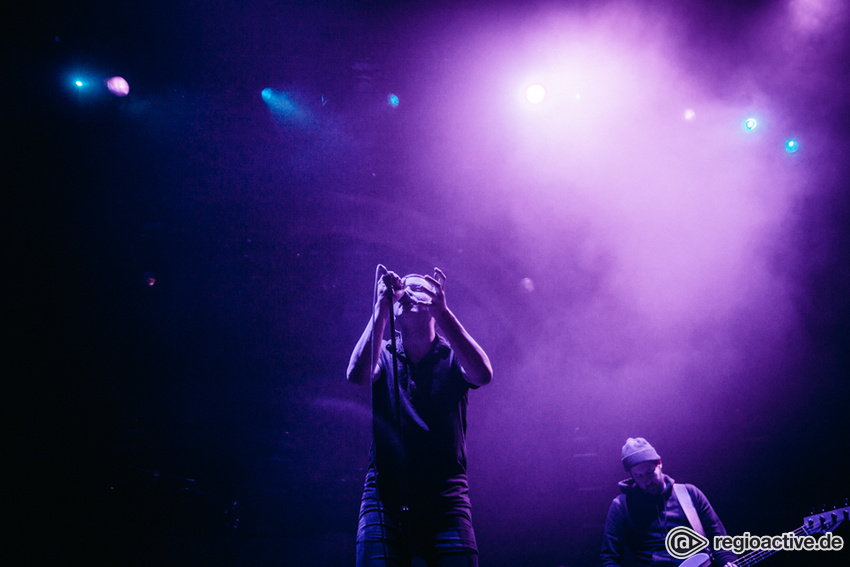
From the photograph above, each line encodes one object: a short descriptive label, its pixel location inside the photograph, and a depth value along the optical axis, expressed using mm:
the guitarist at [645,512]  3846
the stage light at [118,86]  4375
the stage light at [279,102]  4547
